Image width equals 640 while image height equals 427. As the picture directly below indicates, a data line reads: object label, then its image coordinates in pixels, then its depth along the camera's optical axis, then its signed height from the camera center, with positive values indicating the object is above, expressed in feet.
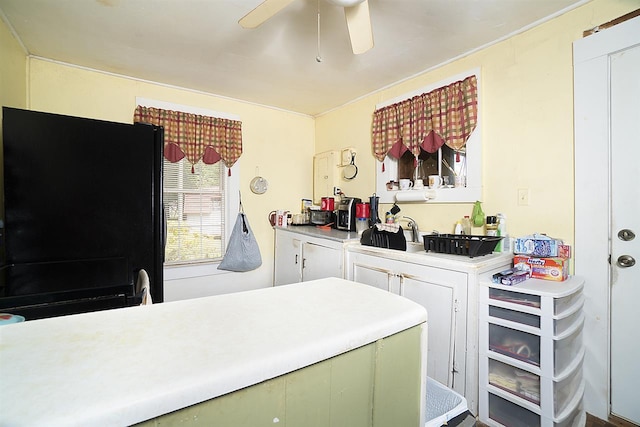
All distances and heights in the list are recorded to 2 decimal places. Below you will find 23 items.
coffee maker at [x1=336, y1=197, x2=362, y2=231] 9.36 -0.09
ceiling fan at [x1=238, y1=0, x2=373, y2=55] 4.61 +3.27
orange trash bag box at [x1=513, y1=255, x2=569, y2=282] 5.28 -1.03
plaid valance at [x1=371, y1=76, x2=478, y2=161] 7.06 +2.49
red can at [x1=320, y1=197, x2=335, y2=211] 10.93 +0.28
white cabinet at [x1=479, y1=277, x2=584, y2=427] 4.57 -2.41
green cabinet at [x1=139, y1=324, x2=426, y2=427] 1.42 -1.08
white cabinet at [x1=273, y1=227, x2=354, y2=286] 7.92 -1.33
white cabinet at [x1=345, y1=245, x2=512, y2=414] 5.14 -1.69
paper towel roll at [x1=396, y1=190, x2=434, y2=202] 7.82 +0.45
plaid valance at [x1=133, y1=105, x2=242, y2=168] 9.14 +2.58
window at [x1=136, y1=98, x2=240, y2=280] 9.52 +0.04
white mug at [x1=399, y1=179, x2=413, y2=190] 8.59 +0.82
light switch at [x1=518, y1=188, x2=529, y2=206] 6.25 +0.33
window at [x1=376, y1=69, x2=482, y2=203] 7.03 +1.27
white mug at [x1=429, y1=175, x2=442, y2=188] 7.81 +0.83
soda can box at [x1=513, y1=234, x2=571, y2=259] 5.58 -0.69
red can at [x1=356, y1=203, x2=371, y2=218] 8.93 +0.04
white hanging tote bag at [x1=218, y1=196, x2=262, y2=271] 10.26 -1.39
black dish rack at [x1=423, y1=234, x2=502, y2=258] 5.56 -0.67
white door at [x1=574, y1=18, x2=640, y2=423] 5.02 +0.07
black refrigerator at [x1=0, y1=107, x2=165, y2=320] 4.36 +0.11
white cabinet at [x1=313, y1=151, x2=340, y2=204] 11.07 +1.52
